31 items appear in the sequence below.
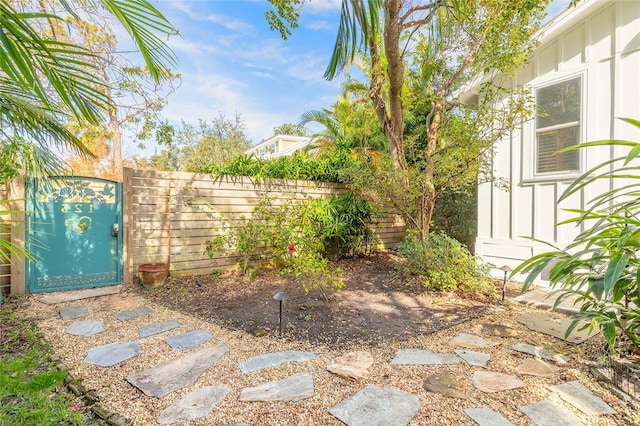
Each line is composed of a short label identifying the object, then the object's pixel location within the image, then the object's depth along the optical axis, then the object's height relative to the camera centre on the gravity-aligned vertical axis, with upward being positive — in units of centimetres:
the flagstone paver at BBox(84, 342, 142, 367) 244 -117
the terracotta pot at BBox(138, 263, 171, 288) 437 -90
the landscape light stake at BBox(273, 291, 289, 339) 284 -78
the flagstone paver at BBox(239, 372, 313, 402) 196 -115
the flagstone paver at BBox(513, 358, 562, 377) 226 -114
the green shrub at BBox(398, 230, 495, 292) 421 -75
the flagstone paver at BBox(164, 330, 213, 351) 272 -116
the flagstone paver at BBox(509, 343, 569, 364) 248 -115
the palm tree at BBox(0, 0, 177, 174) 131 +74
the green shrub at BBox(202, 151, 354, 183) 542 +82
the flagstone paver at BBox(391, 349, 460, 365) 244 -115
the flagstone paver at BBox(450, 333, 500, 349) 276 -115
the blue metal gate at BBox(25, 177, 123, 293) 404 -34
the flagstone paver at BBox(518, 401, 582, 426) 173 -114
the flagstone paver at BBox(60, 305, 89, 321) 334 -113
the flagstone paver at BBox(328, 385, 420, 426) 174 -115
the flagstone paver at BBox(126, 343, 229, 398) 209 -117
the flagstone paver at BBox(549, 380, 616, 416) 182 -113
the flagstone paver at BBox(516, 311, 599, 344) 290 -115
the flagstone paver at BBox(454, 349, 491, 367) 242 -115
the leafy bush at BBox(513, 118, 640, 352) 167 -34
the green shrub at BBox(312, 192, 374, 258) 582 -25
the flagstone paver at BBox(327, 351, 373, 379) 223 -114
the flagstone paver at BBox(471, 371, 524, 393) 207 -114
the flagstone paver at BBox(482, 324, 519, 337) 303 -116
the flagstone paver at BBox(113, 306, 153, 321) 337 -114
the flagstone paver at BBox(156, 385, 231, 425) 178 -117
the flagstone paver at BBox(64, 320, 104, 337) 296 -115
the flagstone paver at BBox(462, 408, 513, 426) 172 -114
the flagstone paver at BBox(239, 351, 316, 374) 235 -116
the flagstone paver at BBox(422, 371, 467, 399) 201 -115
